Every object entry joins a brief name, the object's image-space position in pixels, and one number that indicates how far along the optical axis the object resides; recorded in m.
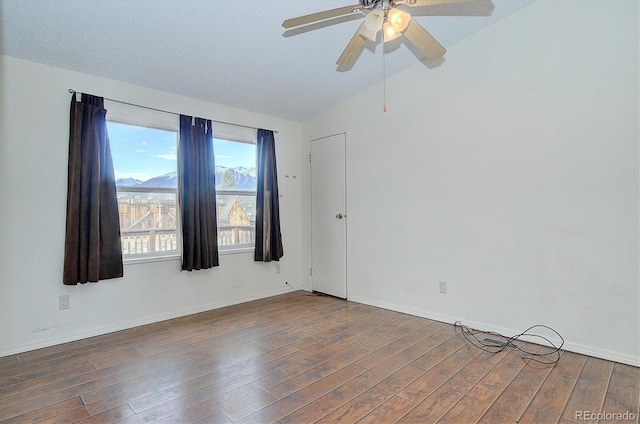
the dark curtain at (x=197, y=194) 3.56
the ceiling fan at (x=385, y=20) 1.87
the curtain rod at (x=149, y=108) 2.95
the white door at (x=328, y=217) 4.33
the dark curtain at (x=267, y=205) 4.27
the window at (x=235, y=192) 4.07
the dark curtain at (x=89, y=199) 2.88
